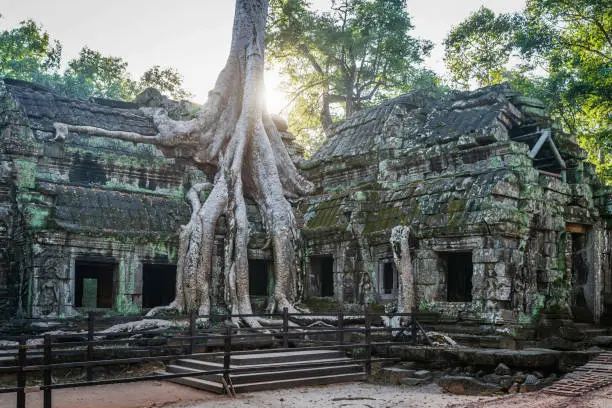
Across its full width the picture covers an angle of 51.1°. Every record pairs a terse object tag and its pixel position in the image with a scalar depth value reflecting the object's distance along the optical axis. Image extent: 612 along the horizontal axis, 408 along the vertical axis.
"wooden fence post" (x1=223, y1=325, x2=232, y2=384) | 7.60
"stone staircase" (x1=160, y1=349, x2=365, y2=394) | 7.94
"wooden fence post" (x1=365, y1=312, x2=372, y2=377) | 9.08
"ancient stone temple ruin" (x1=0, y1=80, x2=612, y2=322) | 10.59
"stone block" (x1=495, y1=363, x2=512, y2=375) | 7.89
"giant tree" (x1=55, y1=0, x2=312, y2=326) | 11.99
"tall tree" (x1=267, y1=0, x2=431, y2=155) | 25.28
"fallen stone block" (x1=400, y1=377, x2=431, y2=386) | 8.37
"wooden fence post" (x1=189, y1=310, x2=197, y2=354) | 8.78
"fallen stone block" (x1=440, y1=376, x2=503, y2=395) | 7.57
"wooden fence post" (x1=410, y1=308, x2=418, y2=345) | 9.61
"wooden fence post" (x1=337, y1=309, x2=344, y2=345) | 9.23
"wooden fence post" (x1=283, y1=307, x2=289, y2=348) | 9.43
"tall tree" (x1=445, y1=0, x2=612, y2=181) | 18.44
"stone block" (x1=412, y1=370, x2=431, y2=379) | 8.48
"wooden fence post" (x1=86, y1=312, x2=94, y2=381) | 7.92
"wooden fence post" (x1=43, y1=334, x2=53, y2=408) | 6.21
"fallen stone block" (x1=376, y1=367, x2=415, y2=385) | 8.64
